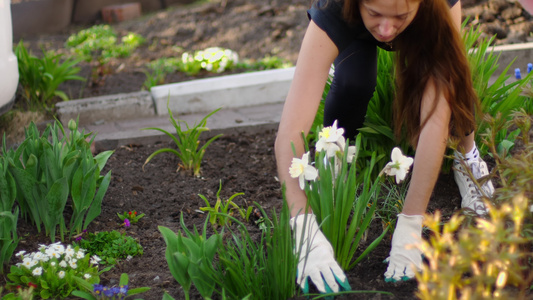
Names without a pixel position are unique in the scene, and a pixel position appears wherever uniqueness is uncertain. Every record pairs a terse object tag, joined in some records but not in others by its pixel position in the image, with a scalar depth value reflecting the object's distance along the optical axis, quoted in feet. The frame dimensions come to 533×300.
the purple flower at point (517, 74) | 9.57
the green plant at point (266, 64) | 15.26
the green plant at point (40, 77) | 12.59
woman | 6.12
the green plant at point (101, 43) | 17.43
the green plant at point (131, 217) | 8.25
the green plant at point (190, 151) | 9.48
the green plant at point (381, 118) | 8.46
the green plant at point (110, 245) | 7.32
